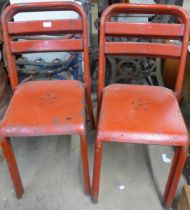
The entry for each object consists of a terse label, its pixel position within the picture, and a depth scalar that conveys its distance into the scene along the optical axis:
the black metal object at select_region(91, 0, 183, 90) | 1.90
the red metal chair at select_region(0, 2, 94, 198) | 1.11
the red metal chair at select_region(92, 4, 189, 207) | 1.06
